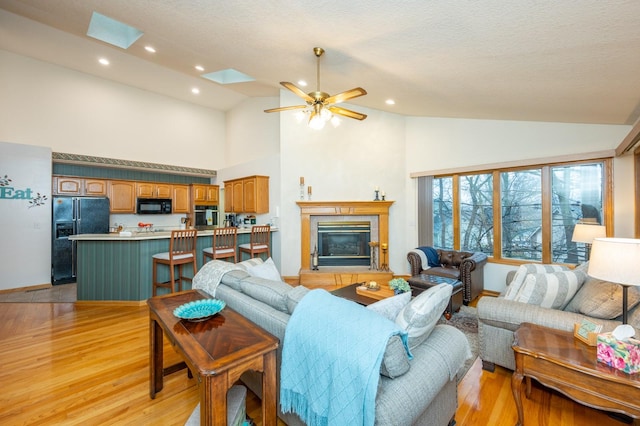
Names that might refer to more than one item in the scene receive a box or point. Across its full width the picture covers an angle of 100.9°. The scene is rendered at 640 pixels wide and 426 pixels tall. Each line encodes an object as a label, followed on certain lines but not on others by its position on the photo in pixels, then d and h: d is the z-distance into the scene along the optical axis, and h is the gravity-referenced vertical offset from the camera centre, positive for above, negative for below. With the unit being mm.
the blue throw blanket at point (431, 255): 4503 -735
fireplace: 4914 -472
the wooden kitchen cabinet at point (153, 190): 6262 +633
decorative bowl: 1563 -586
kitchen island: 3840 -762
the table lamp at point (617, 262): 1517 -302
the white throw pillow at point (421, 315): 1383 -546
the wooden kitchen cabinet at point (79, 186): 5195 +618
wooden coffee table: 2858 -947
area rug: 2561 -1353
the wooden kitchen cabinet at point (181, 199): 6777 +428
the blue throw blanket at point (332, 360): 1127 -682
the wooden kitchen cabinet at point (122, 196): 5852 +450
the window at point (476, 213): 4719 -8
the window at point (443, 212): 5176 +16
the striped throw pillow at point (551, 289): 2096 -618
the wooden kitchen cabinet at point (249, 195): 5602 +450
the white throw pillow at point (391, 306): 1572 -567
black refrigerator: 5016 -190
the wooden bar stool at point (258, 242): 4758 -524
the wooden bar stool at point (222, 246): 4285 -525
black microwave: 6203 +235
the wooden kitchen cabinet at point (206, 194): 7016 +567
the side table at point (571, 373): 1315 -873
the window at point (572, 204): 3785 +115
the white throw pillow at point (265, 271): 2432 -530
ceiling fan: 2930 +1247
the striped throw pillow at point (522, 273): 2312 -551
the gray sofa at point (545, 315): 1842 -765
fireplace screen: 5336 -600
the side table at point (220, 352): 1120 -643
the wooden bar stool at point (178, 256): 3740 -587
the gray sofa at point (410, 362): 1175 -784
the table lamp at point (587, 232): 3240 -258
